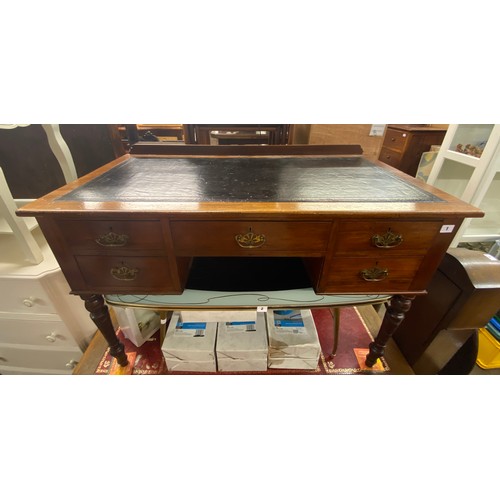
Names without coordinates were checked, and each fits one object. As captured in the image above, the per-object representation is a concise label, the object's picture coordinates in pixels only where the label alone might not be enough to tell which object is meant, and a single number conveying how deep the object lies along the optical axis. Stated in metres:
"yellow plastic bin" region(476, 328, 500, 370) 1.16
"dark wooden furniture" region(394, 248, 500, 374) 0.87
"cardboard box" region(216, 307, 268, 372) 1.04
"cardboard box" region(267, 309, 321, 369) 1.06
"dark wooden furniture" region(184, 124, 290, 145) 1.40
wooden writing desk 0.62
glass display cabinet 0.96
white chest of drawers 0.94
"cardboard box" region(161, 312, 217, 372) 1.02
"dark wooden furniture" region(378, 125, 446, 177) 2.12
